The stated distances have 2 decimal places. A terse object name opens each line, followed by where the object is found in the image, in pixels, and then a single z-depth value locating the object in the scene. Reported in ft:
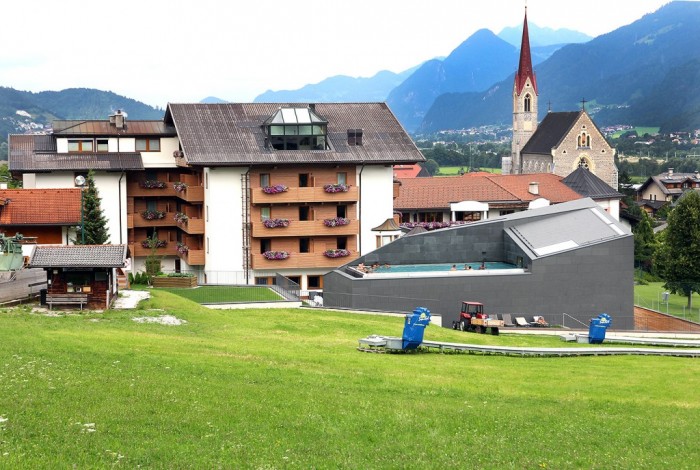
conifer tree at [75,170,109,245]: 203.18
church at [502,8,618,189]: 524.52
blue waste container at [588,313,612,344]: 137.28
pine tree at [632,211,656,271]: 345.92
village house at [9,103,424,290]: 213.46
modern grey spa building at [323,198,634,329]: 172.04
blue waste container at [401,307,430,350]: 106.63
